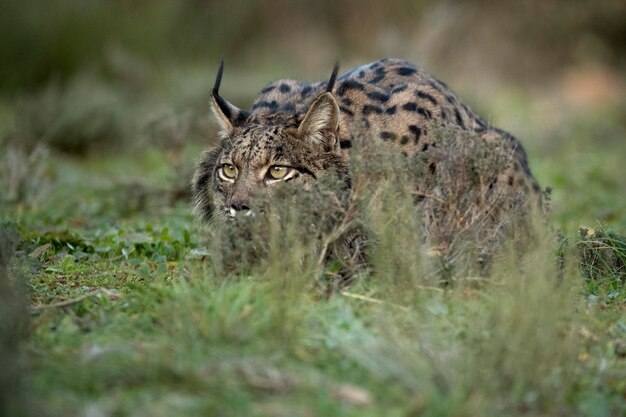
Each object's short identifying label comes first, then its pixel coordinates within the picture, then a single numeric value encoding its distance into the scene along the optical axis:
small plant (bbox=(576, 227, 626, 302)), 11.50
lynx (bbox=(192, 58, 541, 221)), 11.80
